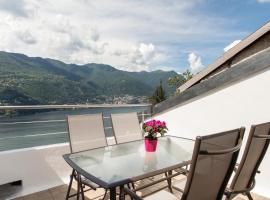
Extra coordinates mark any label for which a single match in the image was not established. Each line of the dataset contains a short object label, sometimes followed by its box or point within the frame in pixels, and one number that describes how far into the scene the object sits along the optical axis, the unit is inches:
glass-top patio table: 79.7
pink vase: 115.1
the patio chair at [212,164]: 59.3
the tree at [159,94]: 761.6
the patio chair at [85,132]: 121.6
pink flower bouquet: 112.7
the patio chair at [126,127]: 144.1
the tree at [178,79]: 705.0
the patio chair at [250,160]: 80.8
